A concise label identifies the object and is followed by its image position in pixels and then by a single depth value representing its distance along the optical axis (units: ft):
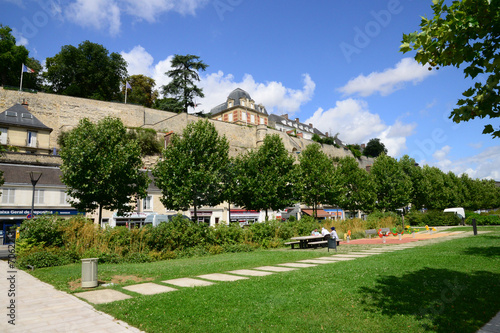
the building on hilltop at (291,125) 306.72
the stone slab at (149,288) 24.75
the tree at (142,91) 219.00
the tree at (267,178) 91.25
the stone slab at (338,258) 41.38
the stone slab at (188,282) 27.17
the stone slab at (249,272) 31.78
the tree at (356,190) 126.31
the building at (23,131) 136.36
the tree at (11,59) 162.68
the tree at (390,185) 127.24
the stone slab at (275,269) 33.91
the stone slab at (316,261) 39.31
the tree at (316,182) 103.96
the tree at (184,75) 187.32
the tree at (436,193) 159.52
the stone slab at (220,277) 29.55
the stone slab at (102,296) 22.63
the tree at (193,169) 78.07
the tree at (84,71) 176.96
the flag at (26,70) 143.99
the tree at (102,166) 70.69
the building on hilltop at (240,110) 261.65
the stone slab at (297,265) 36.51
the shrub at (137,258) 45.16
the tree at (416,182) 156.46
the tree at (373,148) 322.34
